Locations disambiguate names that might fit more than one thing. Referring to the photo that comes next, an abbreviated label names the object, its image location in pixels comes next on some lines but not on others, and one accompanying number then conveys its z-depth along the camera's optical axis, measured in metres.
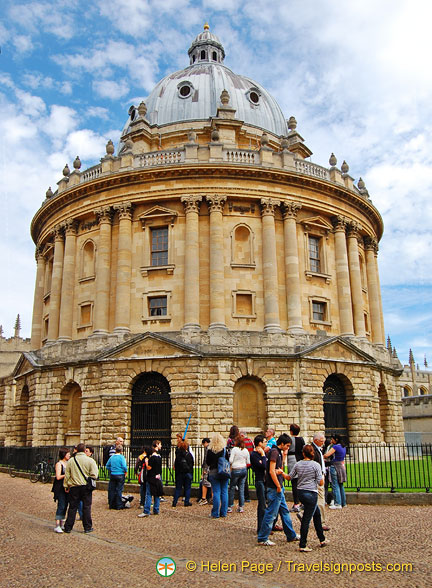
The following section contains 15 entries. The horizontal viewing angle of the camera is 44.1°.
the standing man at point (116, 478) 14.17
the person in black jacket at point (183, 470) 14.99
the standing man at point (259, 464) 11.41
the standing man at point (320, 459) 10.19
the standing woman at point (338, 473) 13.96
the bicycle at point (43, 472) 21.62
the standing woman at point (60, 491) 11.48
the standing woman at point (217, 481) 12.59
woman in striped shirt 9.09
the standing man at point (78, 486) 11.23
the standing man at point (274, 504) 9.69
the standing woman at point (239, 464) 13.43
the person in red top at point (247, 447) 15.19
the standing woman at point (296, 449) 12.90
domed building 27.77
